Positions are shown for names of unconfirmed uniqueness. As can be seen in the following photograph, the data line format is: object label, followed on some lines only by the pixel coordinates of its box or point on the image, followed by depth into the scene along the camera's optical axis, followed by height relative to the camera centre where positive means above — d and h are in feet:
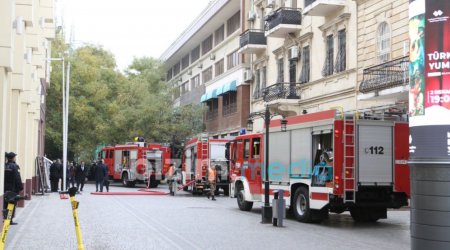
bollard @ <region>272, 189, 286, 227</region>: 52.85 -4.66
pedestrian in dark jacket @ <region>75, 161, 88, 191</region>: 110.82 -3.59
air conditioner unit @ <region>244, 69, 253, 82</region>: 132.45 +17.93
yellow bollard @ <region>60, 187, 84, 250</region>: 28.23 -2.44
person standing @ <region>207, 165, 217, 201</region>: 88.79 -3.47
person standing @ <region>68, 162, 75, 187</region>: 116.67 -3.81
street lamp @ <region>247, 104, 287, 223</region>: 55.98 -3.40
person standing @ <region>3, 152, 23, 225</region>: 48.42 -1.79
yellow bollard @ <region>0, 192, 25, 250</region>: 25.95 -2.91
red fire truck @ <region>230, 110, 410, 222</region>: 52.54 -0.74
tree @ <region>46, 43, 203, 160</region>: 155.84 +12.16
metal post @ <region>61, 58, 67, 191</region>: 104.37 +0.21
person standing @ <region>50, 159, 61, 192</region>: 105.50 -3.32
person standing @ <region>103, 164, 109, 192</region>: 107.24 -4.35
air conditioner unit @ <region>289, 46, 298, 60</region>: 106.61 +18.52
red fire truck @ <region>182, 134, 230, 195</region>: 97.09 -0.73
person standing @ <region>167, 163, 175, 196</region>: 101.25 -3.99
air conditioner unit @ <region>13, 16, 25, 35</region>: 48.01 +10.44
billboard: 21.71 +2.85
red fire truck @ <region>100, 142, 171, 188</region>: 130.41 -1.33
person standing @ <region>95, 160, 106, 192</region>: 105.50 -3.17
